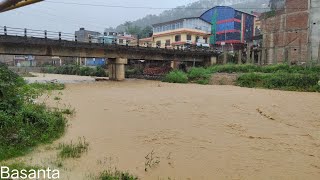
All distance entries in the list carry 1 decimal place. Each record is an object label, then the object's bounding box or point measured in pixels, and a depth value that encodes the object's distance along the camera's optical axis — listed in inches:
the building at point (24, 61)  2292.7
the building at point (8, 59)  2359.5
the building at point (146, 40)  1873.7
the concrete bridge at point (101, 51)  799.0
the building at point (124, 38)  1998.1
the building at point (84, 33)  2249.0
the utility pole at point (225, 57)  1214.5
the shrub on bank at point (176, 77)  997.2
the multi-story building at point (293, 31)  997.2
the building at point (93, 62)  1983.1
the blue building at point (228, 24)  1657.3
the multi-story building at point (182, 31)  1653.5
